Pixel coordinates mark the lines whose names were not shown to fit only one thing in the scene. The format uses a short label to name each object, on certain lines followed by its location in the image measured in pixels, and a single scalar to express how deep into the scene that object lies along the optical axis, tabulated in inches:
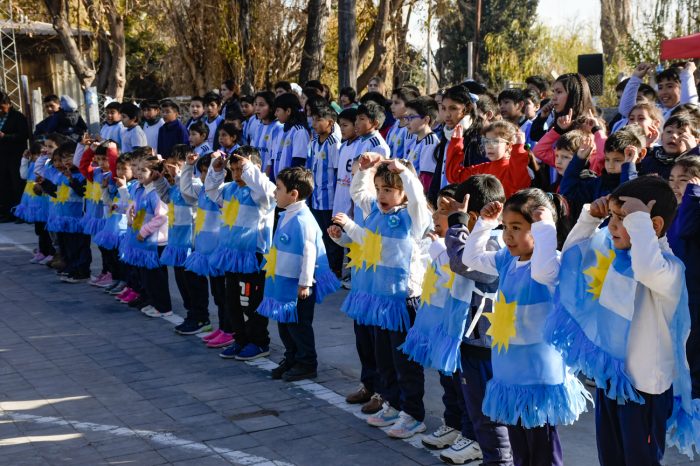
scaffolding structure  922.0
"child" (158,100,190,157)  507.5
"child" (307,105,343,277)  407.2
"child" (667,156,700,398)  221.1
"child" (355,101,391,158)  382.0
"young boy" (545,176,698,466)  151.6
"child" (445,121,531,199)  274.4
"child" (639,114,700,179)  246.1
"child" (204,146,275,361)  301.0
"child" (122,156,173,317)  362.3
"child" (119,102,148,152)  507.8
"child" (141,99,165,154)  524.1
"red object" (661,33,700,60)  516.4
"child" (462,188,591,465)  173.5
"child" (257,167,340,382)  272.4
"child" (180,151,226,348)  316.8
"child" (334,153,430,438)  229.8
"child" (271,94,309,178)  428.5
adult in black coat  652.7
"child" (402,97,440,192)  355.6
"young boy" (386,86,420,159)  409.1
